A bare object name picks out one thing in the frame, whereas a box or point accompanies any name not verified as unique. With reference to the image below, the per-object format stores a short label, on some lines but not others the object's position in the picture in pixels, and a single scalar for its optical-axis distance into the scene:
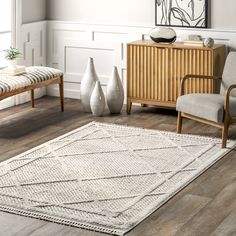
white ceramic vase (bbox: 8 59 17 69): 6.56
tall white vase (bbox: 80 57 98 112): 7.05
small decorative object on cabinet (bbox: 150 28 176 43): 6.81
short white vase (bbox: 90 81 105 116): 6.85
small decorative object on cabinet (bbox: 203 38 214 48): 6.55
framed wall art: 6.86
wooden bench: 6.12
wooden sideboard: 6.60
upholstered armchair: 5.67
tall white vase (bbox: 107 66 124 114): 6.98
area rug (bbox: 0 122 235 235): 4.20
